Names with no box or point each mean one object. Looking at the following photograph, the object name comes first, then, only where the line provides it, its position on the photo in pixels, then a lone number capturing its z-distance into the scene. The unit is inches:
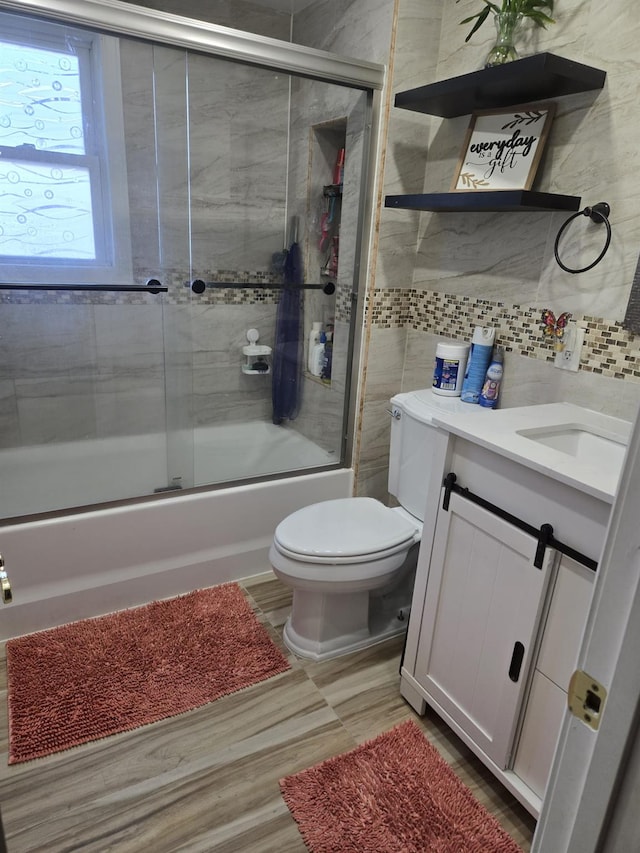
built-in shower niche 91.6
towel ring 62.1
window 74.6
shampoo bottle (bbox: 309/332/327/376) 101.1
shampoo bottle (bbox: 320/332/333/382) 99.5
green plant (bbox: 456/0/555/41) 64.1
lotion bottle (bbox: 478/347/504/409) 76.8
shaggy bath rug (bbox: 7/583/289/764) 64.8
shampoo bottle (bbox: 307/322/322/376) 100.2
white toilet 70.2
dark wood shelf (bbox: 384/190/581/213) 62.1
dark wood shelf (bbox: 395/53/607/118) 58.5
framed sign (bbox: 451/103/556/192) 68.0
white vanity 47.7
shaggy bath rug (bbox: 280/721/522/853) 53.4
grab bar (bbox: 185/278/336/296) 89.5
